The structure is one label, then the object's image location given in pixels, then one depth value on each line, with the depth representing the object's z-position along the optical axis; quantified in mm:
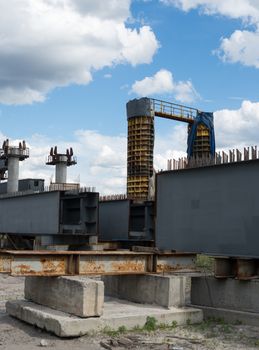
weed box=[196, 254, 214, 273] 12378
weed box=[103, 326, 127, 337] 8252
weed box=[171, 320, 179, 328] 8977
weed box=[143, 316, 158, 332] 8656
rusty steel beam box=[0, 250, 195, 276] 8617
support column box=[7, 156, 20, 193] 33875
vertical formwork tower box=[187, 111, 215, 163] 31562
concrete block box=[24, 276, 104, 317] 8531
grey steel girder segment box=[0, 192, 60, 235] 21844
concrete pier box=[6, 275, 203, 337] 8398
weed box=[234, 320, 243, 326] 8906
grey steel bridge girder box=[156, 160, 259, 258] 9148
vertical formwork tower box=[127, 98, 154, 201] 29203
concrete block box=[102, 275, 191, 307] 9492
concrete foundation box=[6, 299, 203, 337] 8164
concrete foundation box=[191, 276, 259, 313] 8959
